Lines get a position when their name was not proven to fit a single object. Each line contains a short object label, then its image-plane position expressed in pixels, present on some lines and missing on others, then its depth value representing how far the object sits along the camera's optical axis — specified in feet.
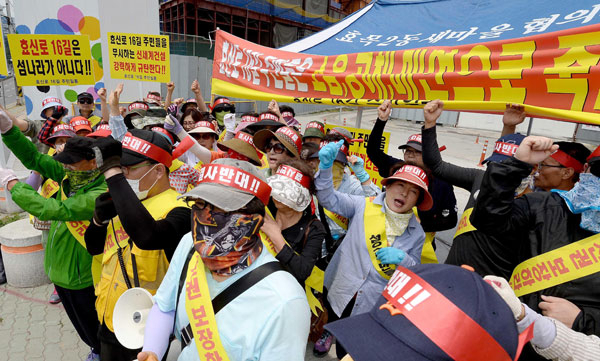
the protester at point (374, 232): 8.59
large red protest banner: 7.91
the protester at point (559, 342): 4.55
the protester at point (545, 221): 6.01
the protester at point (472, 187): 7.96
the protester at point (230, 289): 4.63
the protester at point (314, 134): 15.30
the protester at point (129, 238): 7.16
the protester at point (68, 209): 8.00
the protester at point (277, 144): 11.47
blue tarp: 10.52
